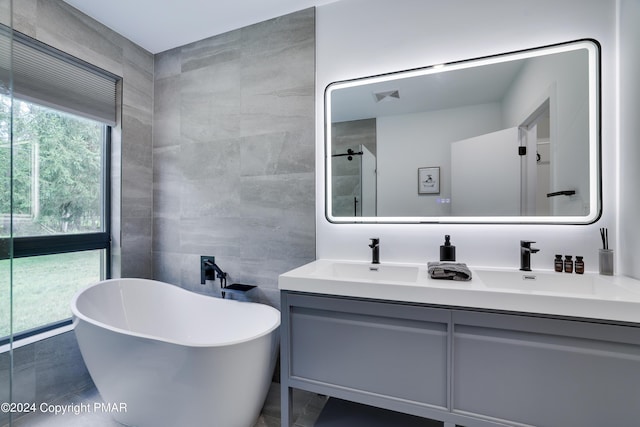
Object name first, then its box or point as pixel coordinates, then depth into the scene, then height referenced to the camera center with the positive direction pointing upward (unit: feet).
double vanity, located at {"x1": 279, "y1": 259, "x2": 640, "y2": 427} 3.15 -1.66
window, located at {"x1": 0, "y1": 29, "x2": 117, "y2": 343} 5.82 +0.75
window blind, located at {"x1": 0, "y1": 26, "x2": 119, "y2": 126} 5.66 +2.91
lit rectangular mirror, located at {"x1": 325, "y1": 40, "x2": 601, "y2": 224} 4.66 +1.33
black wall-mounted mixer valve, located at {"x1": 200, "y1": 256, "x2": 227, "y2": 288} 7.07 -1.43
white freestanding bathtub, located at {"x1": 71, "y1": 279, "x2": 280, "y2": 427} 4.33 -2.53
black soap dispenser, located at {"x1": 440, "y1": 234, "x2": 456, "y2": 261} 4.98 -0.66
